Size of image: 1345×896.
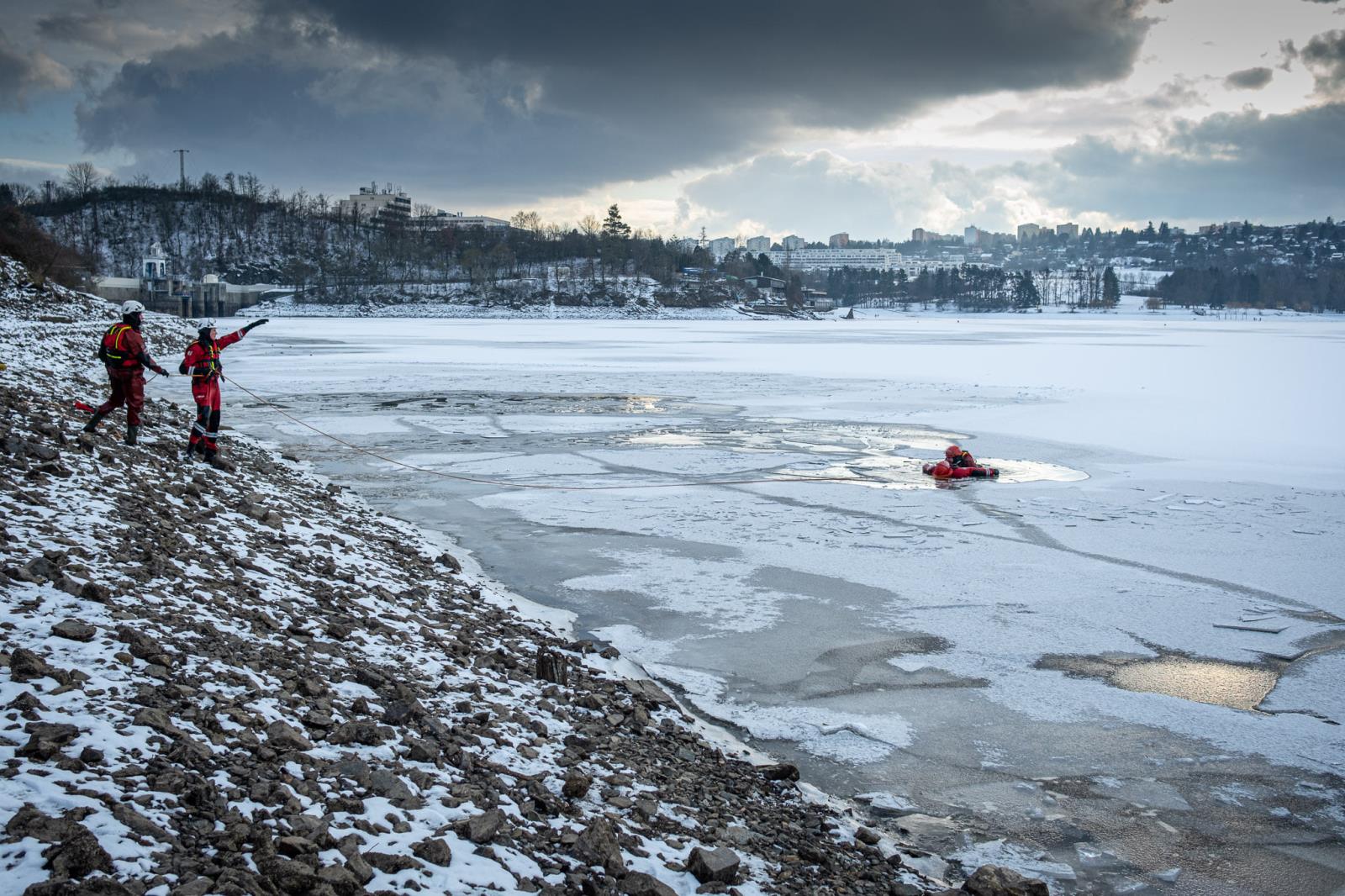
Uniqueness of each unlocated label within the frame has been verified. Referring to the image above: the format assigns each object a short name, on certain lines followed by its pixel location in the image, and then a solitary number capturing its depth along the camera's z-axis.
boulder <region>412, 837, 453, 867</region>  3.74
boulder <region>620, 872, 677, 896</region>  3.82
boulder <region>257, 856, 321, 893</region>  3.35
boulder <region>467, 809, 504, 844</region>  3.98
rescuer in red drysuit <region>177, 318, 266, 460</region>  11.00
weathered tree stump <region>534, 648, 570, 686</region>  6.31
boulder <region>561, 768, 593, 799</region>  4.63
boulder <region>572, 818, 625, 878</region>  3.96
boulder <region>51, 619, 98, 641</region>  4.75
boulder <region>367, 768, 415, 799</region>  4.16
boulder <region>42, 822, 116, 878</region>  3.12
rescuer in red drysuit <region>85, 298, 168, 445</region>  10.55
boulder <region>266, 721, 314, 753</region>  4.33
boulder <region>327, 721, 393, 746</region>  4.60
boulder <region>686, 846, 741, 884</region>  4.02
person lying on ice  14.12
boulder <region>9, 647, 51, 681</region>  4.23
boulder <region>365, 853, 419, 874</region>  3.63
